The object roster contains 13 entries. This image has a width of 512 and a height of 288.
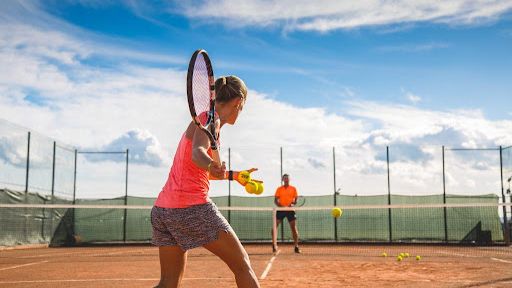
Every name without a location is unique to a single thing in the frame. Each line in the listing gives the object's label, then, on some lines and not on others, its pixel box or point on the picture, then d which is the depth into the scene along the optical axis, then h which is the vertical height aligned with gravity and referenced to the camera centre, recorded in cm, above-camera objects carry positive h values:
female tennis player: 335 -15
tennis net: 1864 -104
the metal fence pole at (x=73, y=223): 2000 -102
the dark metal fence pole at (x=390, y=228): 1906 -110
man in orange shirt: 1420 -4
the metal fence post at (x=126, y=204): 1997 -35
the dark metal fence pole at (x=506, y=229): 1685 -101
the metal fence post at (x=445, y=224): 1886 -94
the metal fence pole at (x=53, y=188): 1911 +17
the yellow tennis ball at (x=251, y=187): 349 +5
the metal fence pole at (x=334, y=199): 1921 -18
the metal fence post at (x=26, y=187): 1733 +20
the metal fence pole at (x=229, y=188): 1986 +21
